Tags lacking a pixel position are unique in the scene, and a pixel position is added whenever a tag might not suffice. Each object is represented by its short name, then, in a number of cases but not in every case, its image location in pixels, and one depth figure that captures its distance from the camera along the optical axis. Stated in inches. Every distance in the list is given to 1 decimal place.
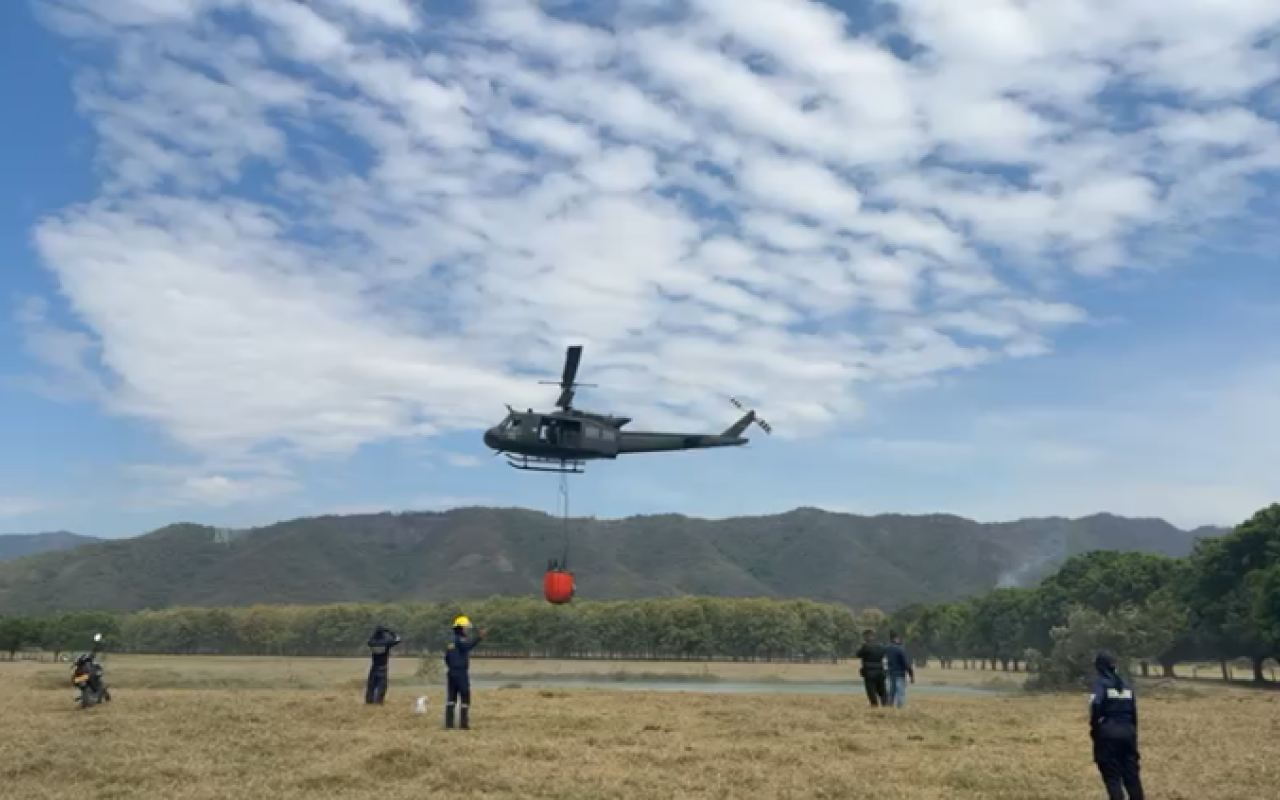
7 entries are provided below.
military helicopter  1337.4
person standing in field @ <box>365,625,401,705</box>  1051.3
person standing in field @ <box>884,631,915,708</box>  1099.3
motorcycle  1066.1
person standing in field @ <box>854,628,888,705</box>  1101.3
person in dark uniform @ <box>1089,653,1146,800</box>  561.6
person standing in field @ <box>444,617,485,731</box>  904.9
